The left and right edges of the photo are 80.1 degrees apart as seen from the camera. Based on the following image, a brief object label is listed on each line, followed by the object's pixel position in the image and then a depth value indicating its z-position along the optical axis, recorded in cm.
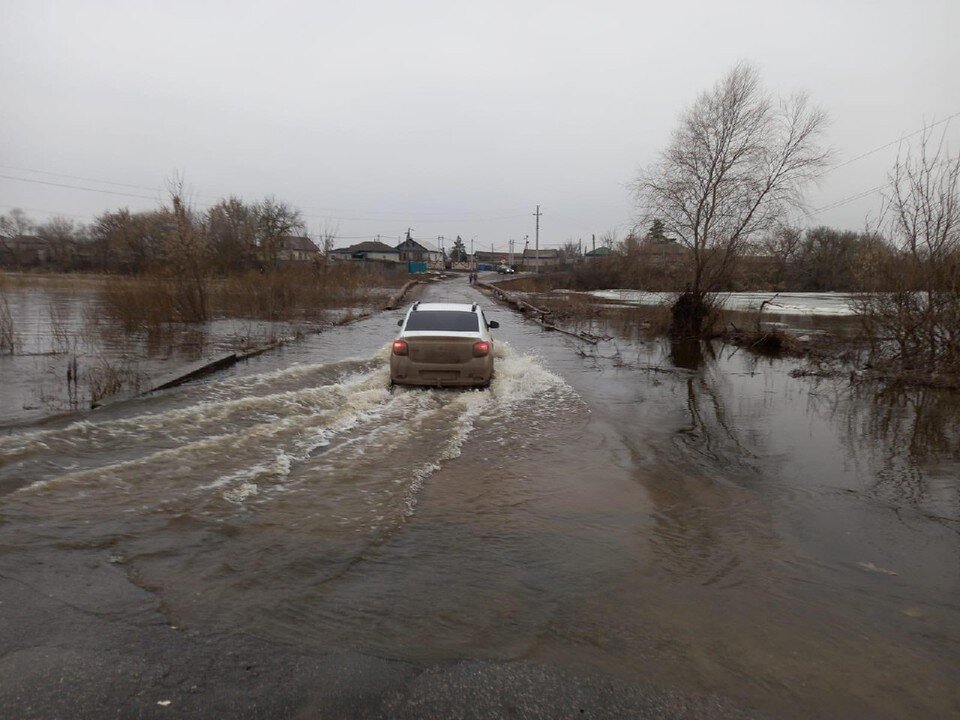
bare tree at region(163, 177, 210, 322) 1725
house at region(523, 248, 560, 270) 12925
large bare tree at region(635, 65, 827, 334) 2053
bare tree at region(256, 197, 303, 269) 6029
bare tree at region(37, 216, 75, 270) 6298
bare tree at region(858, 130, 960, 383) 1235
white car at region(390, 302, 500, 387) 964
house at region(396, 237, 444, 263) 12949
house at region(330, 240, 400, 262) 12612
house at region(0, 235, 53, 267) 6738
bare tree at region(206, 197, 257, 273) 4150
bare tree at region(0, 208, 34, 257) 6969
